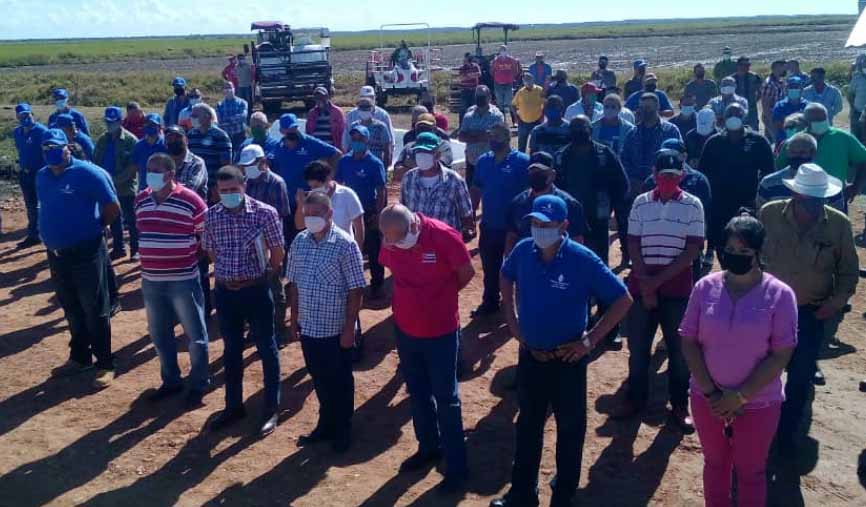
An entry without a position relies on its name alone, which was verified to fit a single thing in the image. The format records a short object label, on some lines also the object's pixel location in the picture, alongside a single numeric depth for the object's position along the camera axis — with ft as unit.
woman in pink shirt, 13.47
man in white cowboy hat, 16.62
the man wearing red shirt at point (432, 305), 16.65
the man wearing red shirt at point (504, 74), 62.64
